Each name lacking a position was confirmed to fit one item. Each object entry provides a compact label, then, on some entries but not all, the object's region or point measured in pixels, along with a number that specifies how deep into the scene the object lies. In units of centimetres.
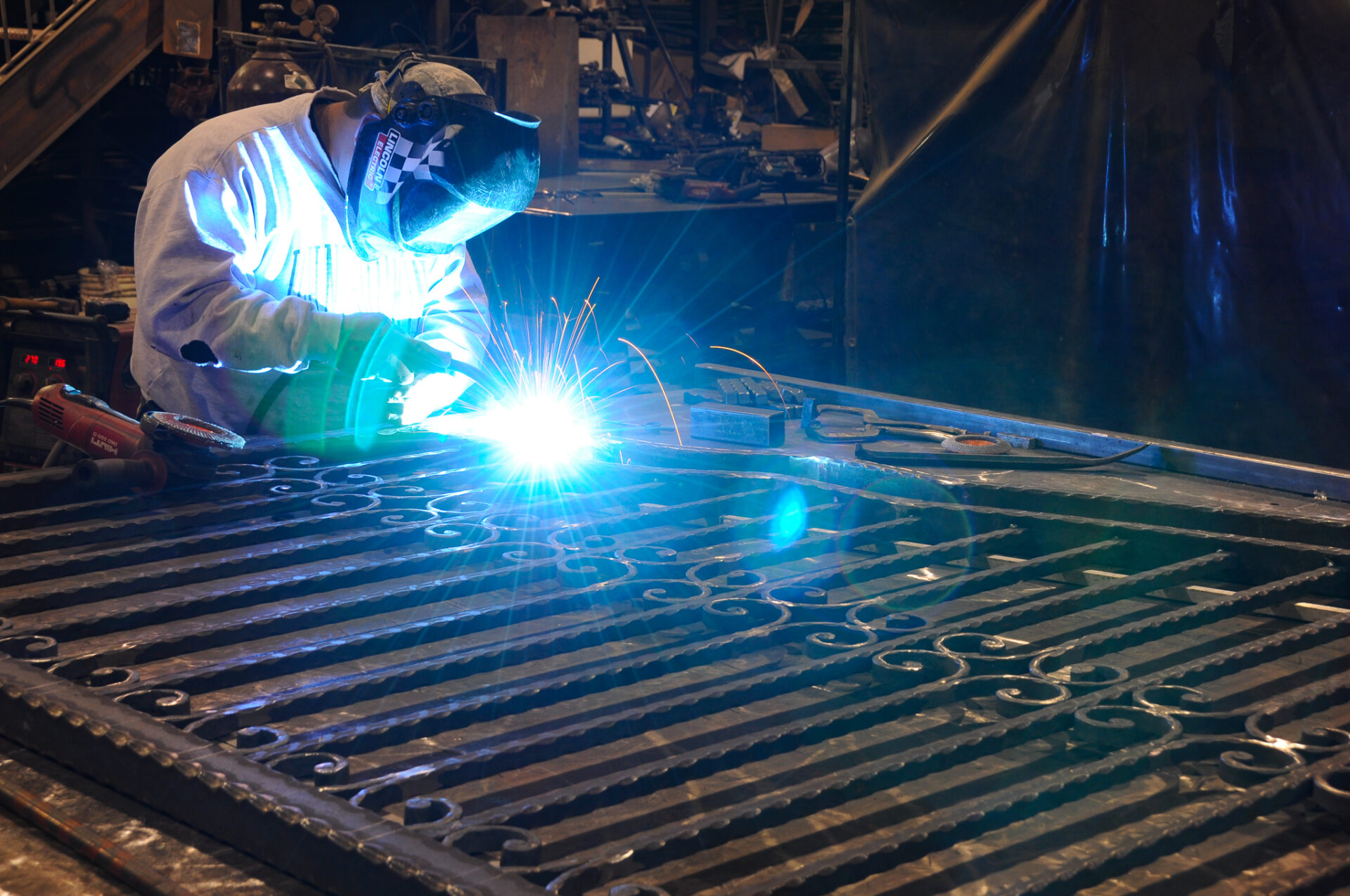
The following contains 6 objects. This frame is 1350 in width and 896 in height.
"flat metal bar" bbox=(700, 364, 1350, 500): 256
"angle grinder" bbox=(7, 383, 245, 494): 228
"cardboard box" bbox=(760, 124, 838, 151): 1179
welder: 294
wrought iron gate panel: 116
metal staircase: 707
